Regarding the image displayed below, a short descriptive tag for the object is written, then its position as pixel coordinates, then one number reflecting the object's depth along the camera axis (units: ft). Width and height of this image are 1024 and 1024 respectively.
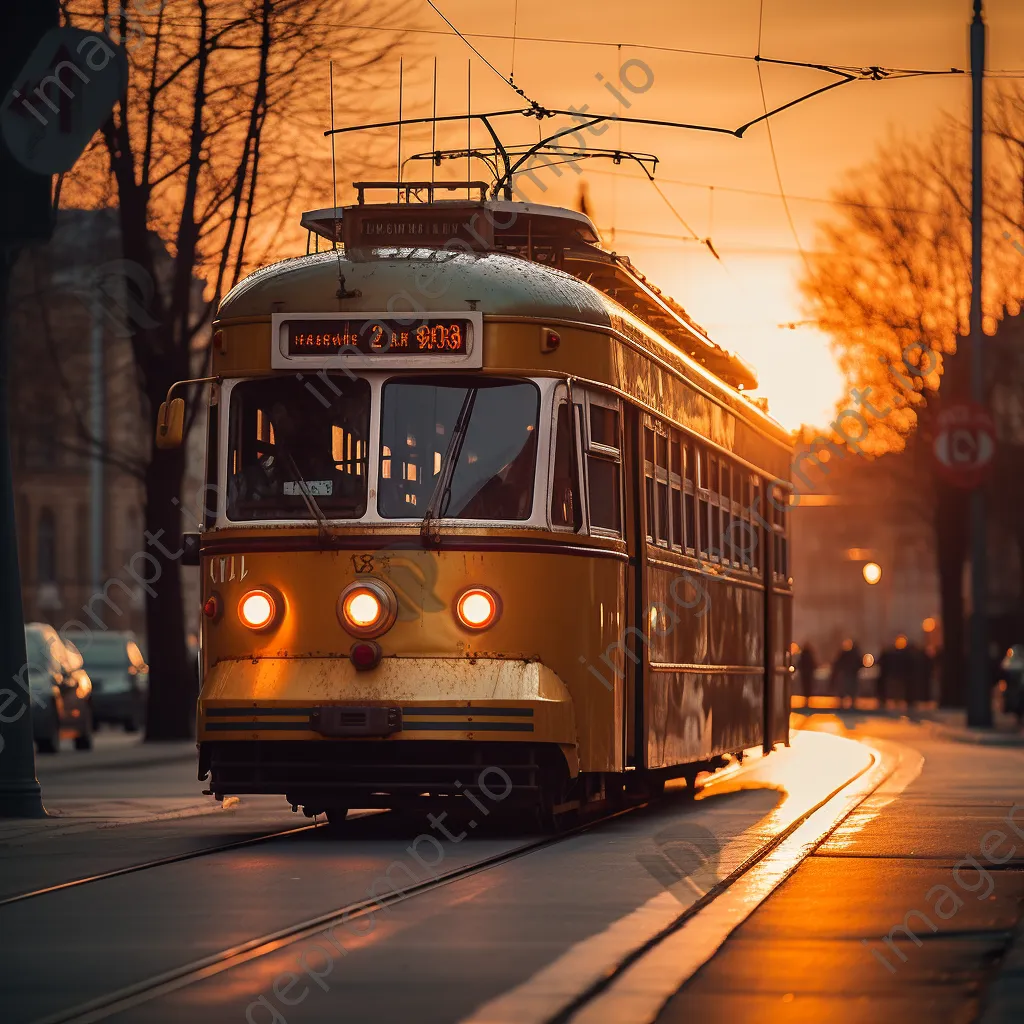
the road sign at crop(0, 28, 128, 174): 51.83
